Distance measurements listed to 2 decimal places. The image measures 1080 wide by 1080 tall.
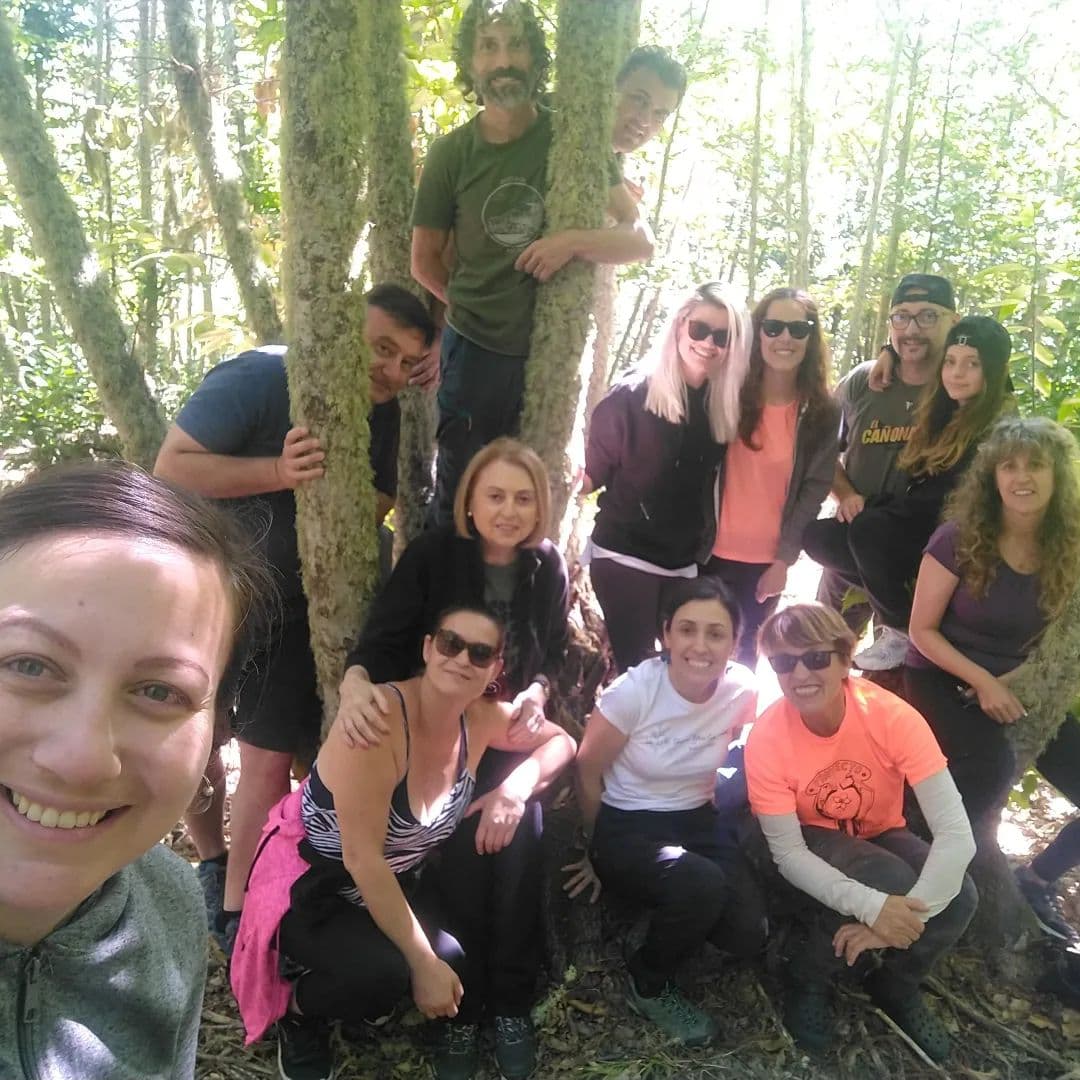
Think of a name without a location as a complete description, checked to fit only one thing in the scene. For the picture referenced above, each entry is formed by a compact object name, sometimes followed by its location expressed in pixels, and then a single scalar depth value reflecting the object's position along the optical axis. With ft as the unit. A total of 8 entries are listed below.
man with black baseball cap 12.61
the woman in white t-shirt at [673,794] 9.13
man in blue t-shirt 8.98
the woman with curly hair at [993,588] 10.03
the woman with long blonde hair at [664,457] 11.11
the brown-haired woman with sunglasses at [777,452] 11.47
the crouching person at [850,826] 8.94
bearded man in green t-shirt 10.07
